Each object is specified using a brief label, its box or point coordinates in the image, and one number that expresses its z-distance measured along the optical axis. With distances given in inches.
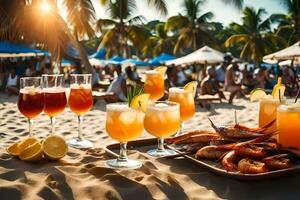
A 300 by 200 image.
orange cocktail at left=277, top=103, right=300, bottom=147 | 78.3
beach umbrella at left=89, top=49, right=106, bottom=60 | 1243.2
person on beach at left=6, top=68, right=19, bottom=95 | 519.8
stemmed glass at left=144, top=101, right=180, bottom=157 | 84.7
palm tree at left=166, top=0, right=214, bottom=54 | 1455.5
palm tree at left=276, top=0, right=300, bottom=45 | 1306.6
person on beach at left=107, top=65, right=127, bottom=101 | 414.0
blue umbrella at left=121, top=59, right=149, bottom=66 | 1114.8
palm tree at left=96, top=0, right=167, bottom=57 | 1219.2
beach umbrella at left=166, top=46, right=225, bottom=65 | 716.0
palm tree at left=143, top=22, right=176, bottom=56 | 1841.8
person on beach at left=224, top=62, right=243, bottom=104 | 458.9
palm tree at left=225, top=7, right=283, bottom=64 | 1530.5
